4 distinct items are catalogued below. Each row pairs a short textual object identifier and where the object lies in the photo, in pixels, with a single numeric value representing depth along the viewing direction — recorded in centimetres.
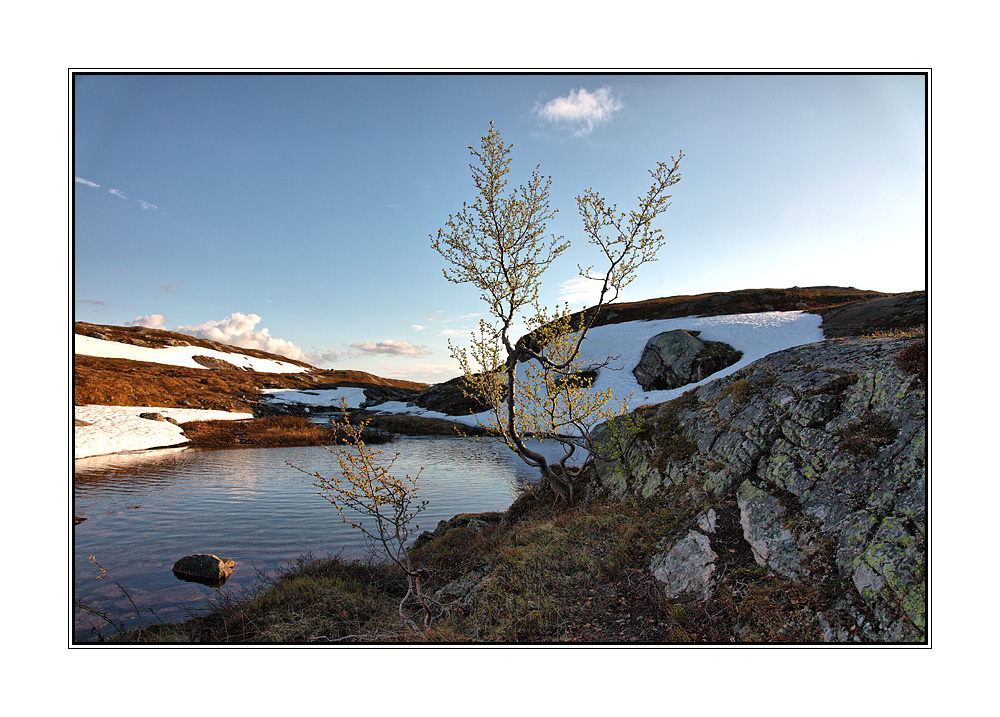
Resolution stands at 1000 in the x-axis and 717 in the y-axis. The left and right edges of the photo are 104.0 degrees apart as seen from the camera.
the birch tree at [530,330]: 762
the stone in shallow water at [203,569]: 873
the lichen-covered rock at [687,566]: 539
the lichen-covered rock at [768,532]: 507
